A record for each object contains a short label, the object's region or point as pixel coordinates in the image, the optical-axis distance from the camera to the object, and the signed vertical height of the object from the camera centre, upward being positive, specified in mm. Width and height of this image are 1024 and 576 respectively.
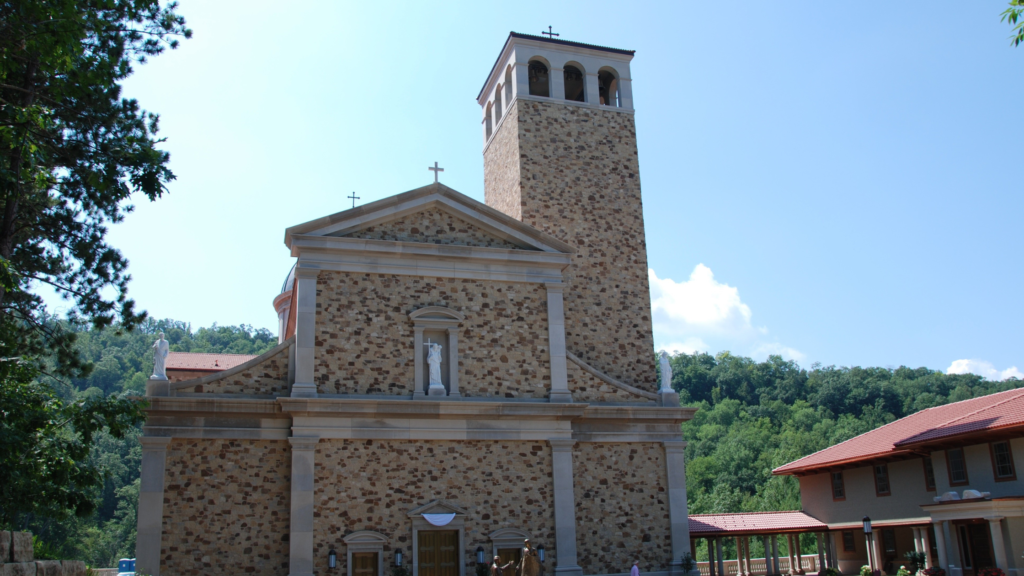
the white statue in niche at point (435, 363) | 23547 +3382
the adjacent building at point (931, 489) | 24109 -637
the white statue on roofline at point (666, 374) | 26733 +3294
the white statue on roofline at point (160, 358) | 22167 +3602
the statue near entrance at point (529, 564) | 20891 -1986
